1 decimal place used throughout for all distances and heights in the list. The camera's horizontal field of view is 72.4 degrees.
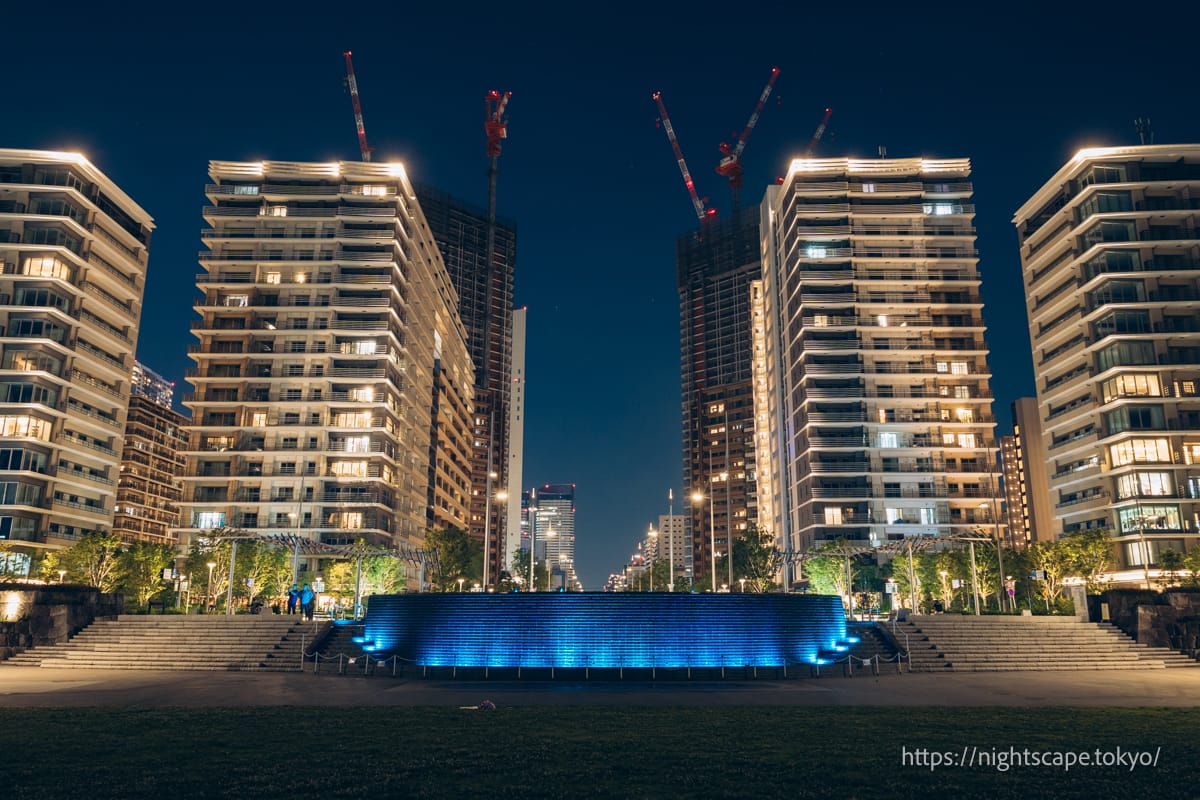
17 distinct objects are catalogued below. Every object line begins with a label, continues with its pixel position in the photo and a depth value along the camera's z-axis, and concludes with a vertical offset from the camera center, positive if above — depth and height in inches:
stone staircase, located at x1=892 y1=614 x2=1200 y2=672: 1599.4 -136.4
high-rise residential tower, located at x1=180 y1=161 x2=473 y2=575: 4018.2 +1103.1
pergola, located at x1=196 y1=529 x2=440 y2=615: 2141.0 +82.8
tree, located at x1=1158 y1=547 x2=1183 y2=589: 2871.6 +50.6
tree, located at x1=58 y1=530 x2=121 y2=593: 2758.4 +42.4
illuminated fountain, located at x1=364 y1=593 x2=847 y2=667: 1405.0 -92.6
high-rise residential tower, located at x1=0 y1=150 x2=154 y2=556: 3383.4 +986.2
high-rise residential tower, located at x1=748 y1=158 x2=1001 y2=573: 4323.3 +1182.6
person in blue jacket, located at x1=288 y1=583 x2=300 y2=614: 2066.9 -61.1
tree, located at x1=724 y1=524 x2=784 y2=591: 4308.6 +74.7
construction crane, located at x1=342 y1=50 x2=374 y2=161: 6692.9 +3814.7
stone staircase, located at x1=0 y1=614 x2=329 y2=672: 1562.5 -136.4
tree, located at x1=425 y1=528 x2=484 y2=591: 4178.2 +97.6
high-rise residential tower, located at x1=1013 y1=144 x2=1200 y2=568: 3390.7 +1008.9
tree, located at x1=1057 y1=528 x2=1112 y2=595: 2902.3 +80.7
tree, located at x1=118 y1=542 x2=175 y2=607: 2663.1 +22.7
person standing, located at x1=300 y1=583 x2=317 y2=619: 1844.2 -57.1
